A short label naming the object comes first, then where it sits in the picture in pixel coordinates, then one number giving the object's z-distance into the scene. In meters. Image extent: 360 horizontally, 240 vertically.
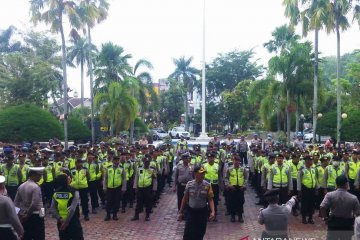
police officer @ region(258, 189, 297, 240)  5.84
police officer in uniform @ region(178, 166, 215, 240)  7.36
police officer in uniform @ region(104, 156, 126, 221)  11.70
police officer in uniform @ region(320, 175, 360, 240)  6.48
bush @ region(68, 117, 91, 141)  31.85
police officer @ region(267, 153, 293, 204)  11.39
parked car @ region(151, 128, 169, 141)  47.02
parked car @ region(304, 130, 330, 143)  33.22
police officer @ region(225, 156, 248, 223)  11.46
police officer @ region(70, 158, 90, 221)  11.52
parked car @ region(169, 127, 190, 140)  49.38
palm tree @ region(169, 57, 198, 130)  58.31
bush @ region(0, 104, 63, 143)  26.64
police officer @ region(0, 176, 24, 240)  5.95
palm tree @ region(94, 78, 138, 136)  30.19
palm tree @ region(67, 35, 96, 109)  50.97
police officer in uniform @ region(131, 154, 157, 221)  11.59
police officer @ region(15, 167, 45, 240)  7.18
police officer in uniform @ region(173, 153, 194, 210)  11.45
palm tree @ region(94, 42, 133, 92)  35.44
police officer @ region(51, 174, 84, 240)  6.99
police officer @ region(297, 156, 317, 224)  11.24
